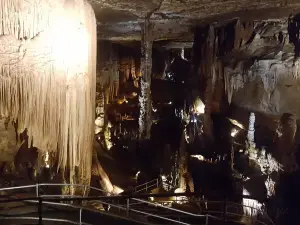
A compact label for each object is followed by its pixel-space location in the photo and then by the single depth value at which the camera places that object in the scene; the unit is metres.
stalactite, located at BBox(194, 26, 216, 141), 7.02
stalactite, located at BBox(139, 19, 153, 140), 7.25
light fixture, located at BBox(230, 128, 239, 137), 14.37
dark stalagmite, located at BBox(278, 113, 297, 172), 11.73
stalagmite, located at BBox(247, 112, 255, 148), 13.49
